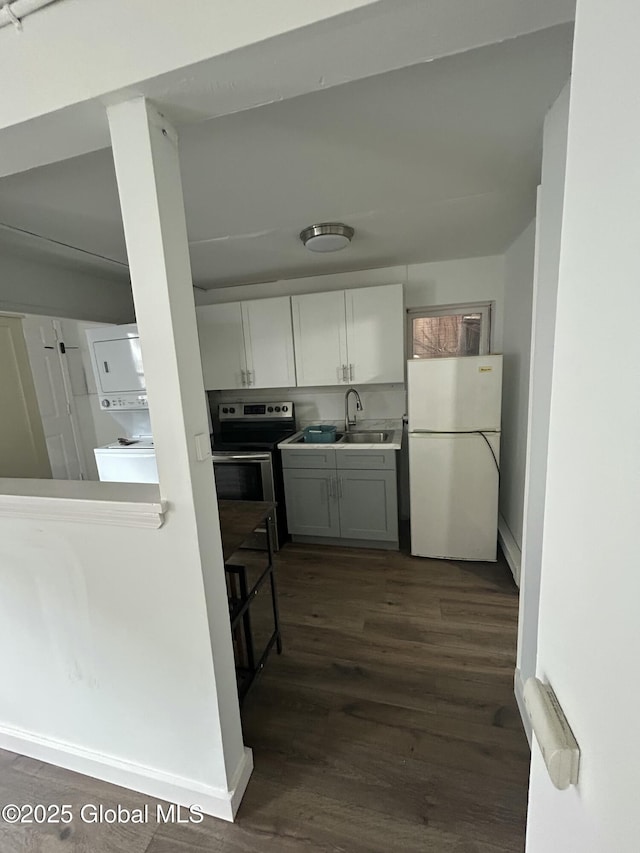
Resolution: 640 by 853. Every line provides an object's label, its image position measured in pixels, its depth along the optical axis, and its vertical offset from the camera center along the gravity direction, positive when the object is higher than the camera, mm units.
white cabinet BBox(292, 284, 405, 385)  2910 +254
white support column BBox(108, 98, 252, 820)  920 +121
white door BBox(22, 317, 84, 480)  2193 -81
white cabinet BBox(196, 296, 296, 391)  3141 +249
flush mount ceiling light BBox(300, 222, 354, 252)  2131 +795
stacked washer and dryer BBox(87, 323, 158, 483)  2543 -81
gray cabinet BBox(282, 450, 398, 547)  2846 -1068
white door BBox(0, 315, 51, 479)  1981 -169
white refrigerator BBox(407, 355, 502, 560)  2502 -679
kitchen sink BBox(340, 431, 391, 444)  3238 -653
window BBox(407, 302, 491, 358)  3074 +265
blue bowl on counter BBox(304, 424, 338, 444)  3118 -586
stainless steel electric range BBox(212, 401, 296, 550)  2973 -841
